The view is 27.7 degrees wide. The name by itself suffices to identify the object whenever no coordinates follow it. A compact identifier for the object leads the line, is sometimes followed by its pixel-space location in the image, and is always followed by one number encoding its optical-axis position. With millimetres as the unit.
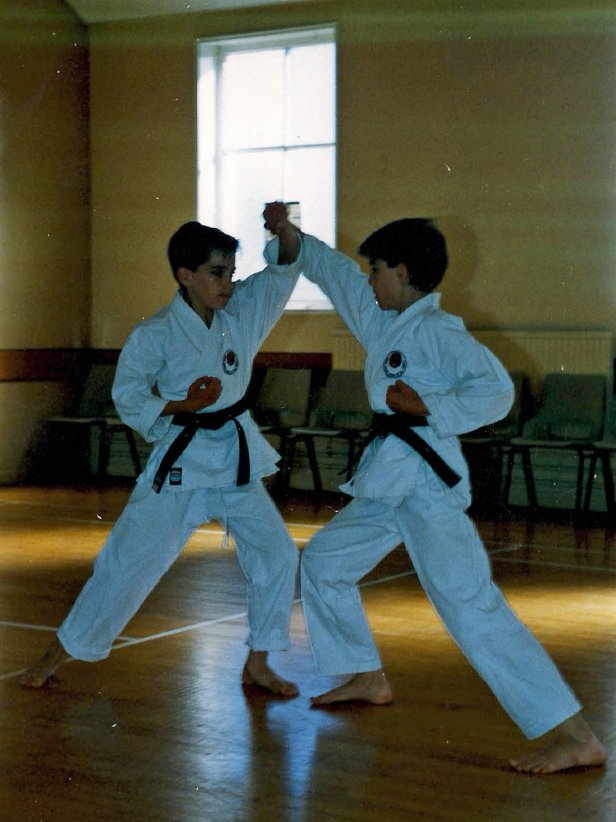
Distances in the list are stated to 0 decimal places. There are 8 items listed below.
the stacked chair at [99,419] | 8258
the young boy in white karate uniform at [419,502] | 2459
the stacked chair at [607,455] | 6539
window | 8312
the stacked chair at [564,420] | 6746
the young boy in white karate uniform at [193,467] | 2971
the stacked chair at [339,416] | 7406
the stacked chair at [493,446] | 6934
